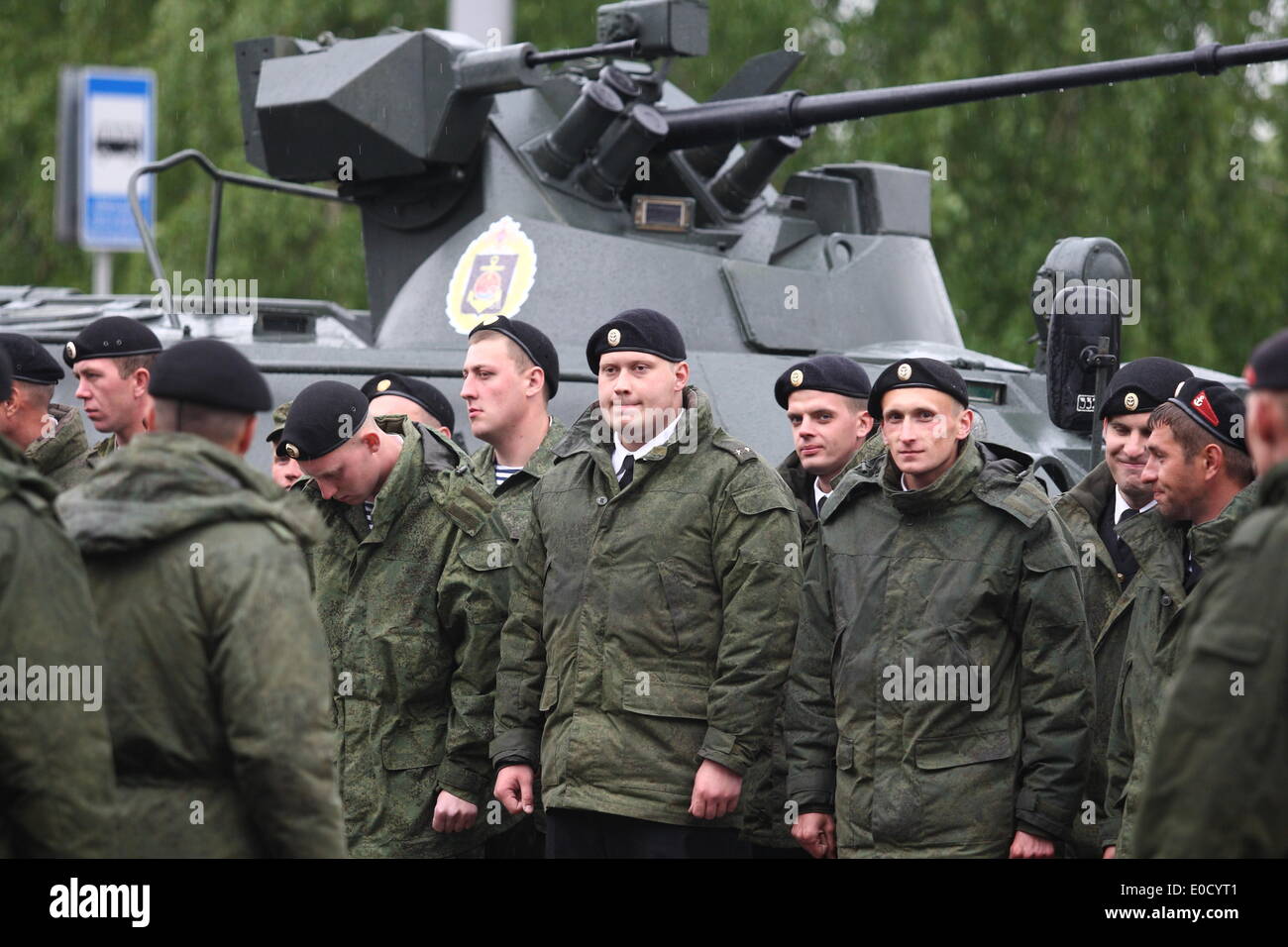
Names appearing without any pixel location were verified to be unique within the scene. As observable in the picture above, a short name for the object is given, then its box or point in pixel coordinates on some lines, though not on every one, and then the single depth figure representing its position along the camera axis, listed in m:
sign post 25.28
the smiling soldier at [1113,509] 11.18
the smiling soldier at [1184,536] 9.98
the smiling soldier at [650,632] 10.29
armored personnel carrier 15.73
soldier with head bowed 11.11
